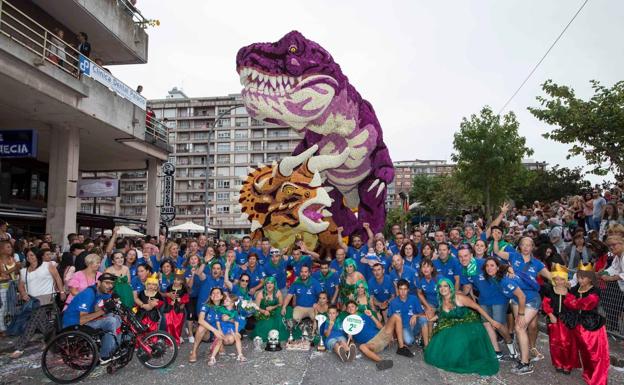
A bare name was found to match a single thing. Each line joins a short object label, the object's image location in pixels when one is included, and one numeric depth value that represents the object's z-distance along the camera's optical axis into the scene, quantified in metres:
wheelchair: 5.18
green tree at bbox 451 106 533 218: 21.16
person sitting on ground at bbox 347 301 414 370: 6.10
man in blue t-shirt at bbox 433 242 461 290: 6.92
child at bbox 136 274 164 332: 6.52
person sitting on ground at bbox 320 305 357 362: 5.85
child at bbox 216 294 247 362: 6.12
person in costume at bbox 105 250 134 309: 6.56
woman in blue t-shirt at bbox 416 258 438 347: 6.56
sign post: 17.36
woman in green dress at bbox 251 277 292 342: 6.89
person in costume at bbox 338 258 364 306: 6.89
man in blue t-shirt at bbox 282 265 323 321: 7.24
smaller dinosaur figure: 9.49
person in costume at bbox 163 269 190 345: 6.84
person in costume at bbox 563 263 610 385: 4.91
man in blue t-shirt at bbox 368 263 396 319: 7.08
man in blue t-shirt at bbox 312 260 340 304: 7.54
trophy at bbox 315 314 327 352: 6.37
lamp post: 17.01
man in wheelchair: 5.44
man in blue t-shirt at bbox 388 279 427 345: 6.42
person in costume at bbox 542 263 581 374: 5.32
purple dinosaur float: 9.26
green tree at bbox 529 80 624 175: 12.00
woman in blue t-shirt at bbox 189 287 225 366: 5.96
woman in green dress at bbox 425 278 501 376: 5.48
